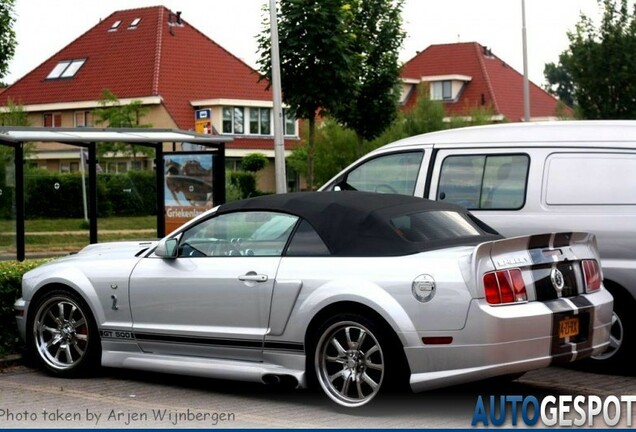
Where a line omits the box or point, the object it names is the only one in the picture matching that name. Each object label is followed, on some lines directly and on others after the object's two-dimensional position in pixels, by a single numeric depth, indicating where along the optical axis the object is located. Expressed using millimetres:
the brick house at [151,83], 62062
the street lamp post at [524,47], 32231
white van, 10180
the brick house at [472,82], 73750
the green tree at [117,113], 53812
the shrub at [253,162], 64250
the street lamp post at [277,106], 22219
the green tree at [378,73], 33781
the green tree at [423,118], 55219
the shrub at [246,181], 57438
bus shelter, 16344
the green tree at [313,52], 24422
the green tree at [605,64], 29422
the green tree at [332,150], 53375
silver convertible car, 7977
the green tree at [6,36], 26328
